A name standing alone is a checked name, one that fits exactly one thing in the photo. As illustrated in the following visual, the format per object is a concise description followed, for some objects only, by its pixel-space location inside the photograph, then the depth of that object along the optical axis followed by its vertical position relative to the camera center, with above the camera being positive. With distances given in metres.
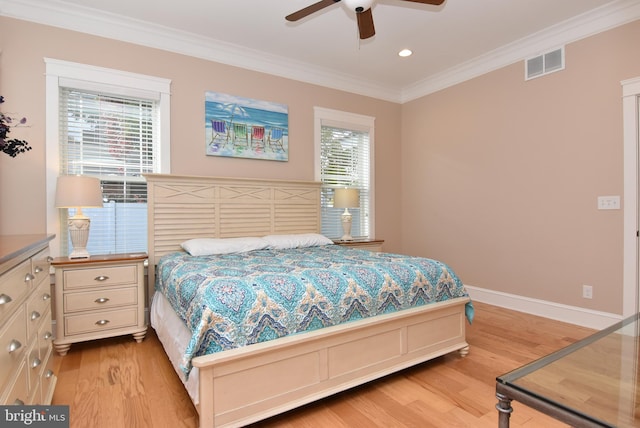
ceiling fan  2.15 +1.35
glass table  0.94 -0.56
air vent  3.31 +1.51
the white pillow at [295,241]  3.31 -0.30
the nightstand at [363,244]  4.06 -0.40
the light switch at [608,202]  2.94 +0.08
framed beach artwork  3.57 +0.94
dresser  1.11 -0.45
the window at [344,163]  4.36 +0.66
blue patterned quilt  1.62 -0.46
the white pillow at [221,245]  2.94 -0.31
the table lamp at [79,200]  2.59 +0.08
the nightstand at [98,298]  2.56 -0.70
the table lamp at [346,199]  4.05 +0.15
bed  1.59 -0.74
